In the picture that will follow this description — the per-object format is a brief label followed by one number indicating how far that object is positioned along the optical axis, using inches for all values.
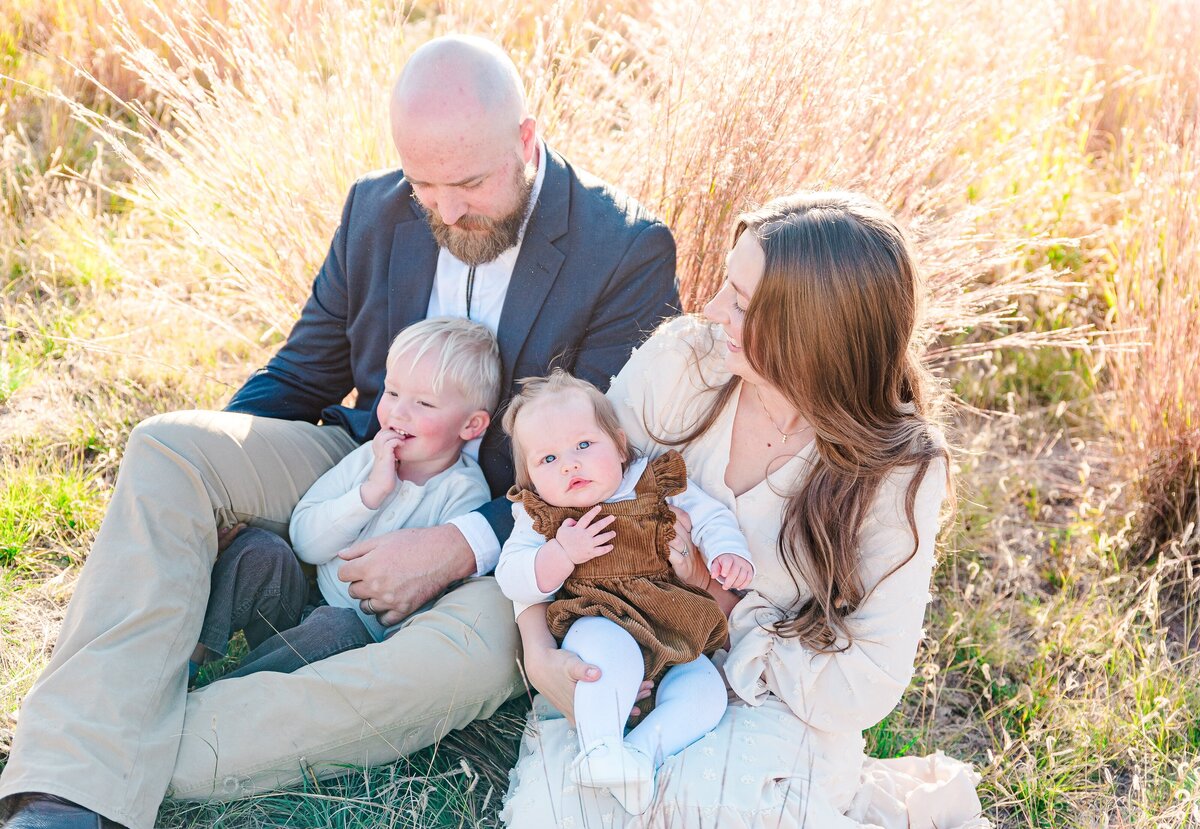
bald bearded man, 95.9
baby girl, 97.4
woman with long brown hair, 94.4
